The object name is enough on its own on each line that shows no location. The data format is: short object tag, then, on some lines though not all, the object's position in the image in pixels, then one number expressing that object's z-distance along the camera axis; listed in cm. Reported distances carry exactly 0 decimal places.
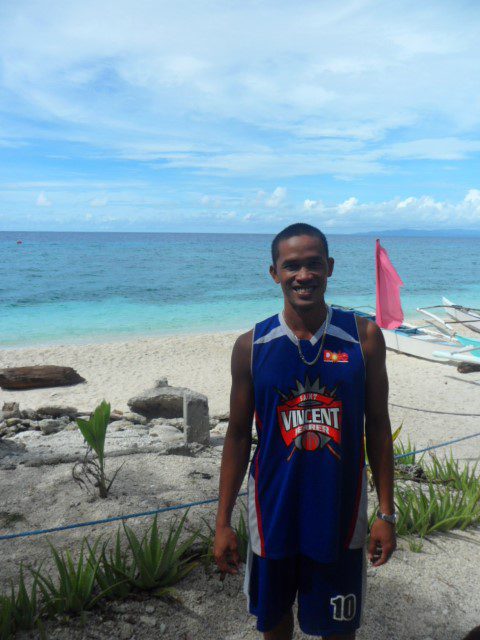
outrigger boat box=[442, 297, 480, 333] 1468
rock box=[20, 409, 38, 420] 723
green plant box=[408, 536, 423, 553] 320
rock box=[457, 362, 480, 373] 1134
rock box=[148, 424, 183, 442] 577
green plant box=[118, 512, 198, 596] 270
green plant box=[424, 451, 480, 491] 396
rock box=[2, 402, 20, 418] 709
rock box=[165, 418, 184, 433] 672
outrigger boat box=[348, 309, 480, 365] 1158
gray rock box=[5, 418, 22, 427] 672
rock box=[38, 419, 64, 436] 649
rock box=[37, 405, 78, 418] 727
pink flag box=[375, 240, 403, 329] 1083
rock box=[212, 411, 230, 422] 731
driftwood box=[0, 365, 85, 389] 1030
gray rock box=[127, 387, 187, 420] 738
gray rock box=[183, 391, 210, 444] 538
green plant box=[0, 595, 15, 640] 233
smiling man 183
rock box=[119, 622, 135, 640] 247
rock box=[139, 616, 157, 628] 254
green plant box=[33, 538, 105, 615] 252
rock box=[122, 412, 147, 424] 692
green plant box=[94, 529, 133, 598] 264
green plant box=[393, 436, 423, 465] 453
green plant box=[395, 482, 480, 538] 337
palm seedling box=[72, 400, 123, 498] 341
